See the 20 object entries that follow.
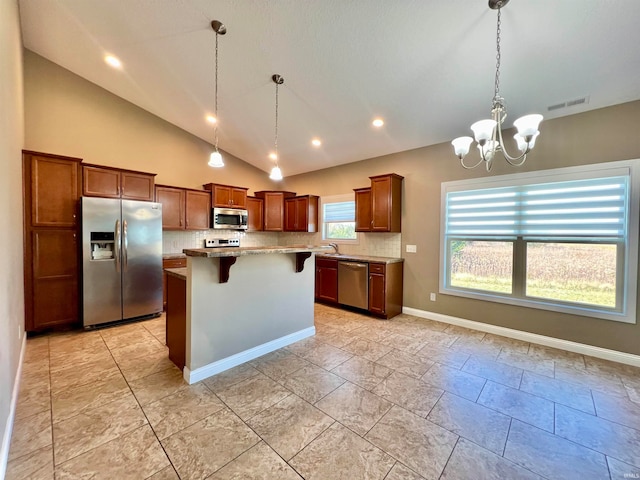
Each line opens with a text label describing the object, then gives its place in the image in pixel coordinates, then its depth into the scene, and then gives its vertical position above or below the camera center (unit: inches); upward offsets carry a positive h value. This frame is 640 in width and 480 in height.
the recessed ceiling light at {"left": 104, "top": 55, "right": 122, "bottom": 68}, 138.9 +91.8
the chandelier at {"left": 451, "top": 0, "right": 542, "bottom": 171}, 73.4 +31.4
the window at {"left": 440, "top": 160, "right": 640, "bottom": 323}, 115.0 -1.4
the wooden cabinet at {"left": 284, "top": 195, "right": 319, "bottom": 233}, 230.2 +18.6
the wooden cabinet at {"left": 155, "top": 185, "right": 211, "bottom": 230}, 185.8 +19.3
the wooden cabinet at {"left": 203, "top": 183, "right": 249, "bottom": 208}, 210.7 +32.0
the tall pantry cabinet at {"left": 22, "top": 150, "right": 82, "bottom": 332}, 130.6 -3.2
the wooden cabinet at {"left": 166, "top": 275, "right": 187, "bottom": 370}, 100.1 -34.4
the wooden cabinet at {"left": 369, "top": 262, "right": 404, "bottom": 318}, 168.2 -34.8
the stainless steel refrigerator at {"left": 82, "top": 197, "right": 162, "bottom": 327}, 142.2 -15.0
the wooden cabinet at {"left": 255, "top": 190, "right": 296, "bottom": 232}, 245.1 +23.5
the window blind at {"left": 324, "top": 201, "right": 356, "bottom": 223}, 215.8 +19.5
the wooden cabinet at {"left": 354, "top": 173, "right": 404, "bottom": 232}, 175.5 +21.1
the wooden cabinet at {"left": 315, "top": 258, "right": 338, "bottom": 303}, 195.2 -34.3
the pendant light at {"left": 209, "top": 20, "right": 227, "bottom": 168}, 107.6 +81.7
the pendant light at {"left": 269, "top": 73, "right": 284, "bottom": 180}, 131.7 +77.6
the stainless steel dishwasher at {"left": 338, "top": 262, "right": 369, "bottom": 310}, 176.9 -33.9
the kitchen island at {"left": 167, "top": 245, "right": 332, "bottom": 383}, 96.4 -29.4
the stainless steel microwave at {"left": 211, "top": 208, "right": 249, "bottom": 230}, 209.9 +12.8
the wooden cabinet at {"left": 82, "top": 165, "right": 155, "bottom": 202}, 145.9 +29.3
